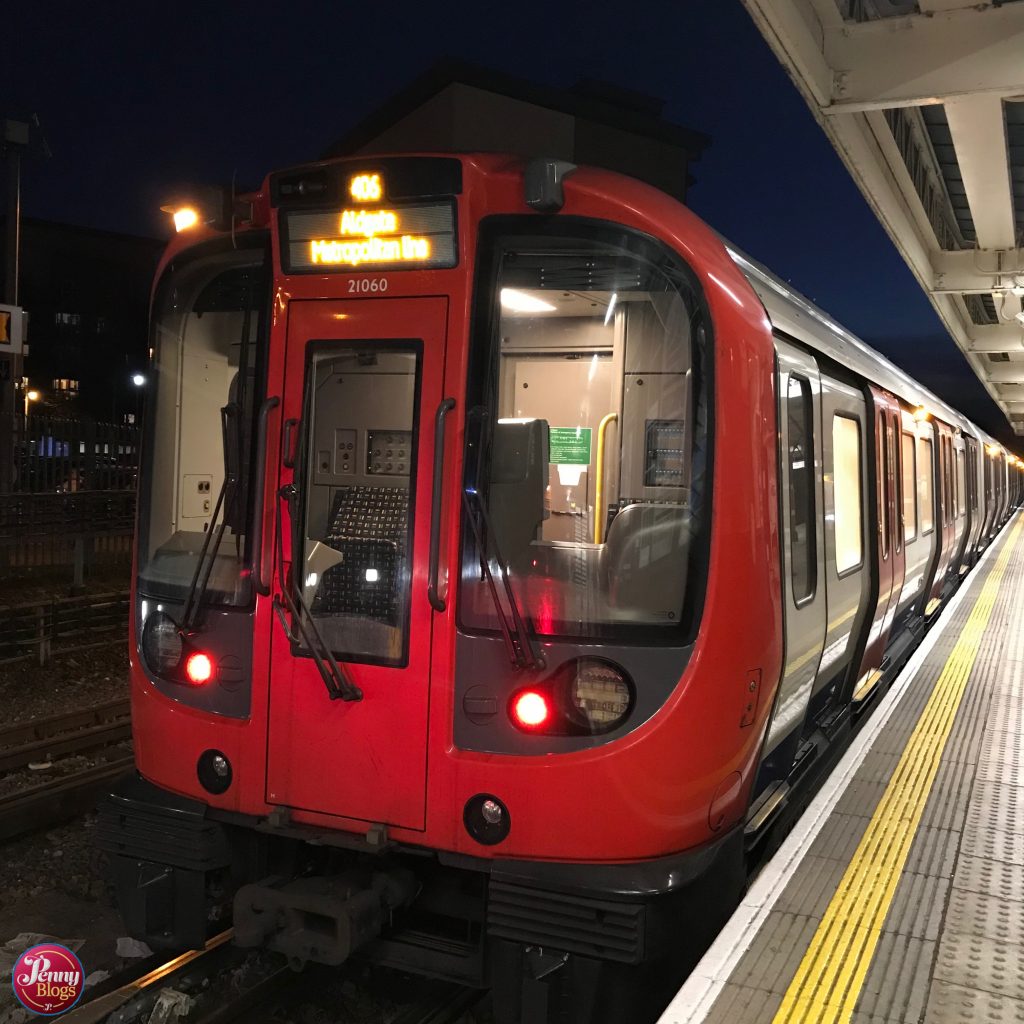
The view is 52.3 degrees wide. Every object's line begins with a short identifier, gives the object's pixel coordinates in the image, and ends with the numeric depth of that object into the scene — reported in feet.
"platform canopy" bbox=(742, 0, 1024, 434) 18.53
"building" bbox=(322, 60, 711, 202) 94.38
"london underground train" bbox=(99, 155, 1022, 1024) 10.67
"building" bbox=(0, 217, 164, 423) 147.02
